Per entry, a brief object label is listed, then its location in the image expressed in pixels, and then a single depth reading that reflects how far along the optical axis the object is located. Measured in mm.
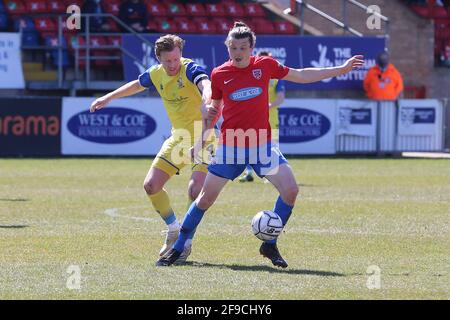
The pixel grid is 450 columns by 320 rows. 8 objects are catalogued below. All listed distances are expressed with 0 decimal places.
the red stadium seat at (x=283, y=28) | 30172
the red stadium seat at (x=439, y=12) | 31203
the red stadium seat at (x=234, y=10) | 30281
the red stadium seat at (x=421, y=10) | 31188
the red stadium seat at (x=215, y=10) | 30125
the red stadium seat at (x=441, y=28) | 31578
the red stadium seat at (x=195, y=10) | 30000
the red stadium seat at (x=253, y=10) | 30422
